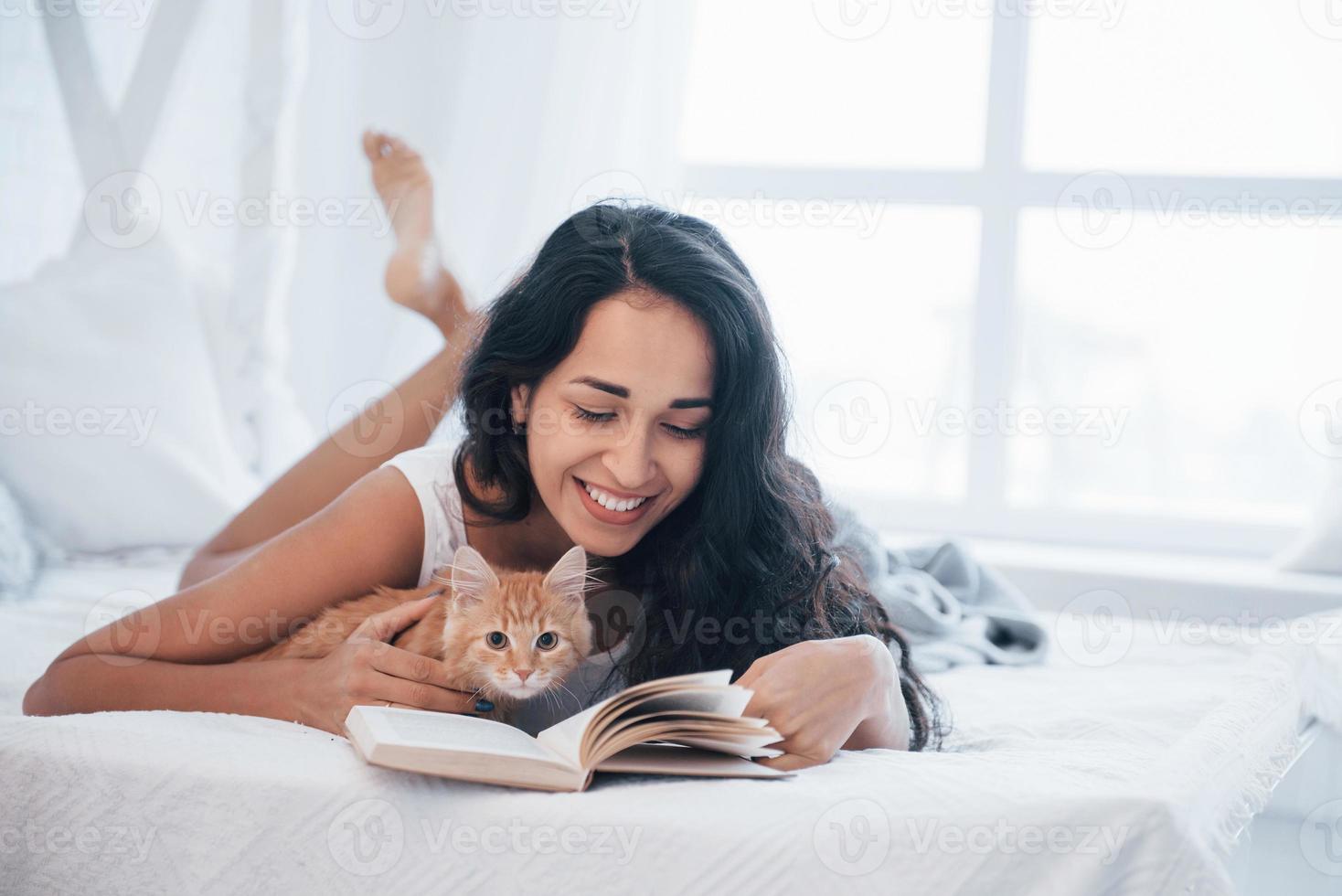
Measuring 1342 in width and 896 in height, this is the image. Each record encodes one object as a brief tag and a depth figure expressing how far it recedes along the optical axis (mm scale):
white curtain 2246
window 2971
